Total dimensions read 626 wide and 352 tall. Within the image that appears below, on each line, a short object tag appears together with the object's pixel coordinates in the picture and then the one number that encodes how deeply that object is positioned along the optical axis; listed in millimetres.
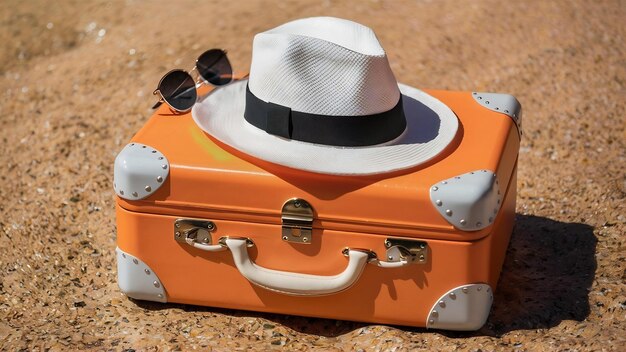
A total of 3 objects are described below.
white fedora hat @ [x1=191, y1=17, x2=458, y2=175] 3113
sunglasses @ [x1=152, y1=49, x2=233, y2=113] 3438
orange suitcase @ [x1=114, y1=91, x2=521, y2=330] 3043
